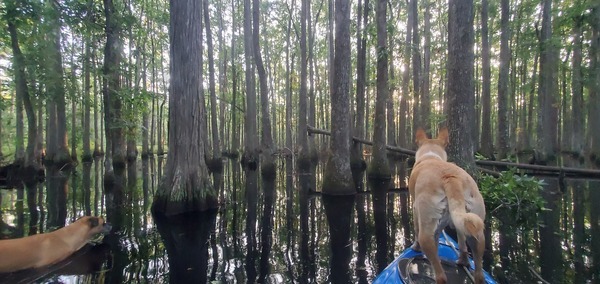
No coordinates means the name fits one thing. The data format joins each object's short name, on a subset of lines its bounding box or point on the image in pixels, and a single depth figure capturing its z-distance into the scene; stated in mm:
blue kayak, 2890
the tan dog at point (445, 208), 2377
